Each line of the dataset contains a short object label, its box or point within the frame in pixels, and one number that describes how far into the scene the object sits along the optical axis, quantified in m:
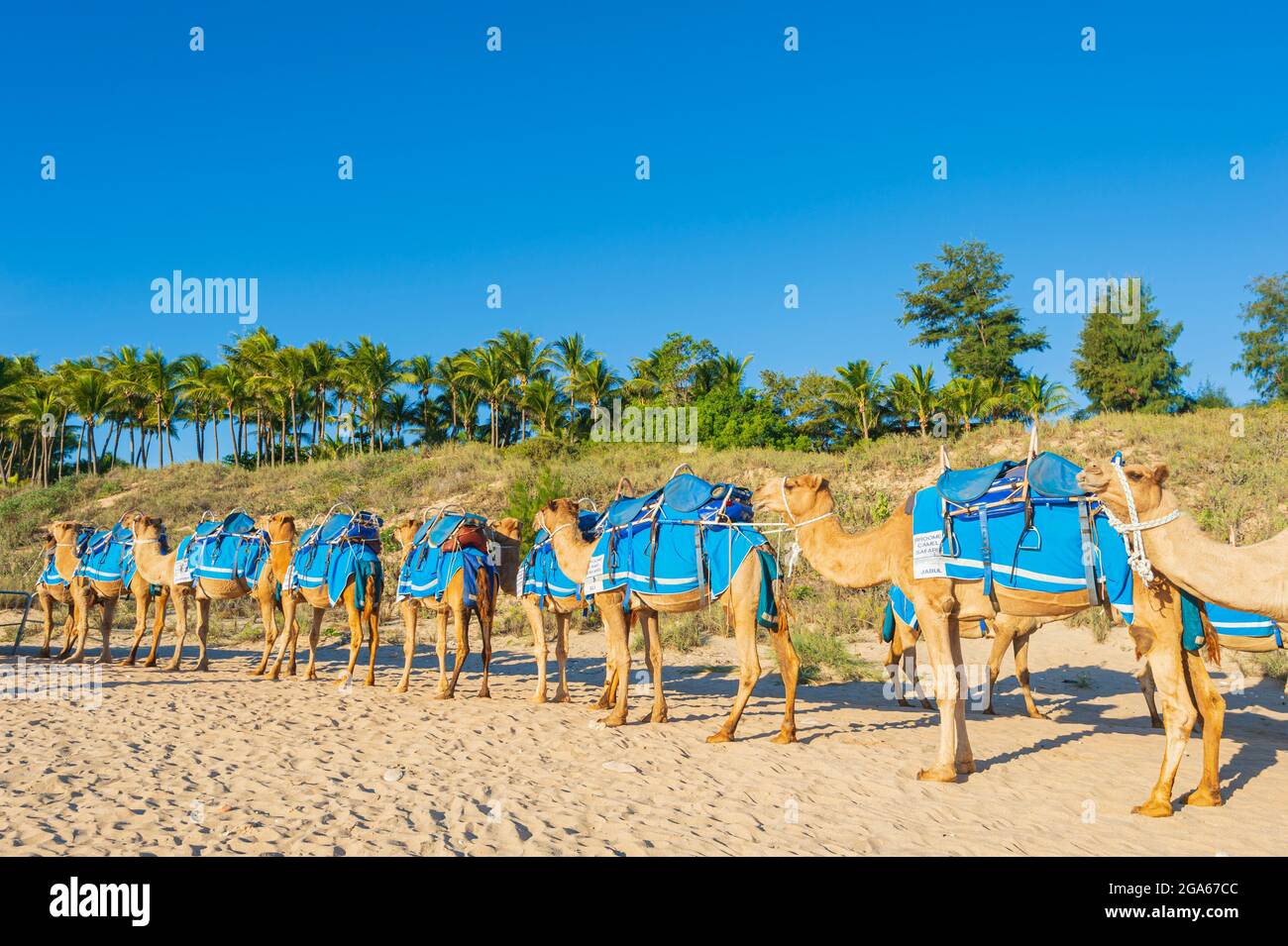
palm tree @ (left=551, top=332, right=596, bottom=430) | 50.59
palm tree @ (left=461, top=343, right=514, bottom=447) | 50.50
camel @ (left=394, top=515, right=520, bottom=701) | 11.66
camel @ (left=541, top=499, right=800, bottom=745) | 8.81
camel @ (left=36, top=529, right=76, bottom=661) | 15.51
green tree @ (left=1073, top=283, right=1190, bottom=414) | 45.00
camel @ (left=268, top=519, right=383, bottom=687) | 12.48
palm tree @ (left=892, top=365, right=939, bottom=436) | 43.81
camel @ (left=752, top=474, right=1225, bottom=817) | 6.24
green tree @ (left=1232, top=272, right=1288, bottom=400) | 47.66
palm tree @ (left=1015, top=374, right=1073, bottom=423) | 44.78
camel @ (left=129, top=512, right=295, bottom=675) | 13.62
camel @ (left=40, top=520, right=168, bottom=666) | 14.64
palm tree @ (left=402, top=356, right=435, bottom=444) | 53.94
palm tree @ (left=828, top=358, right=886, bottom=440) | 44.78
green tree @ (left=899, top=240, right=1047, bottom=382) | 52.00
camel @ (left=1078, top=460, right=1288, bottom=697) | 4.55
